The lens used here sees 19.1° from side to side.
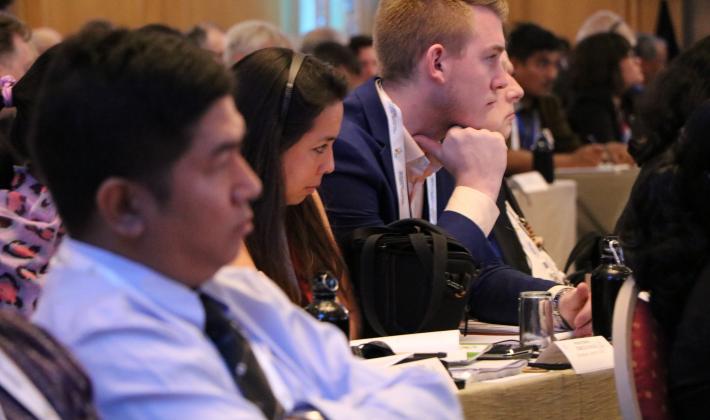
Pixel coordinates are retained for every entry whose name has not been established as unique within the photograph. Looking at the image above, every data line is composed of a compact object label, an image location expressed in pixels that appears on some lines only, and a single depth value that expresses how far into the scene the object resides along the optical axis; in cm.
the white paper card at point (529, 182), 946
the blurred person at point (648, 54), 1763
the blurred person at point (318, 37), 1346
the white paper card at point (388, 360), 358
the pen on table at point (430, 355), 376
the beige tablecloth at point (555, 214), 949
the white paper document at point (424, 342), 402
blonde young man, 507
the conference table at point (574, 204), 966
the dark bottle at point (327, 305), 376
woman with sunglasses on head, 420
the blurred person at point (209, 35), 1341
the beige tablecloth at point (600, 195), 1092
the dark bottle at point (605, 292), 430
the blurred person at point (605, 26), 1579
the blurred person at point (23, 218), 461
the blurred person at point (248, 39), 1200
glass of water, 403
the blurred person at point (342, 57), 1231
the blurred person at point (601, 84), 1370
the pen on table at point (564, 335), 442
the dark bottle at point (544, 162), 1027
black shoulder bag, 459
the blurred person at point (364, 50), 1357
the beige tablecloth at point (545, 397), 348
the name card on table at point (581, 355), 374
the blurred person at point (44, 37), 1171
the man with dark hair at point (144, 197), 214
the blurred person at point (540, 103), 1181
